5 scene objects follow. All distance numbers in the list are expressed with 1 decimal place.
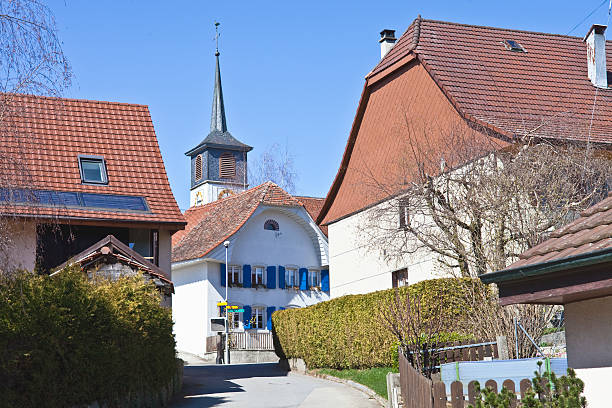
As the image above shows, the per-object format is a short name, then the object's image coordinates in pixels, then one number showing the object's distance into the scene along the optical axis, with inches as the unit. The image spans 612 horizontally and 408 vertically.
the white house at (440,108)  1026.1
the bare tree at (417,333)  623.8
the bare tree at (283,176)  2689.5
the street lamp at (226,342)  1486.0
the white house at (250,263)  1700.3
